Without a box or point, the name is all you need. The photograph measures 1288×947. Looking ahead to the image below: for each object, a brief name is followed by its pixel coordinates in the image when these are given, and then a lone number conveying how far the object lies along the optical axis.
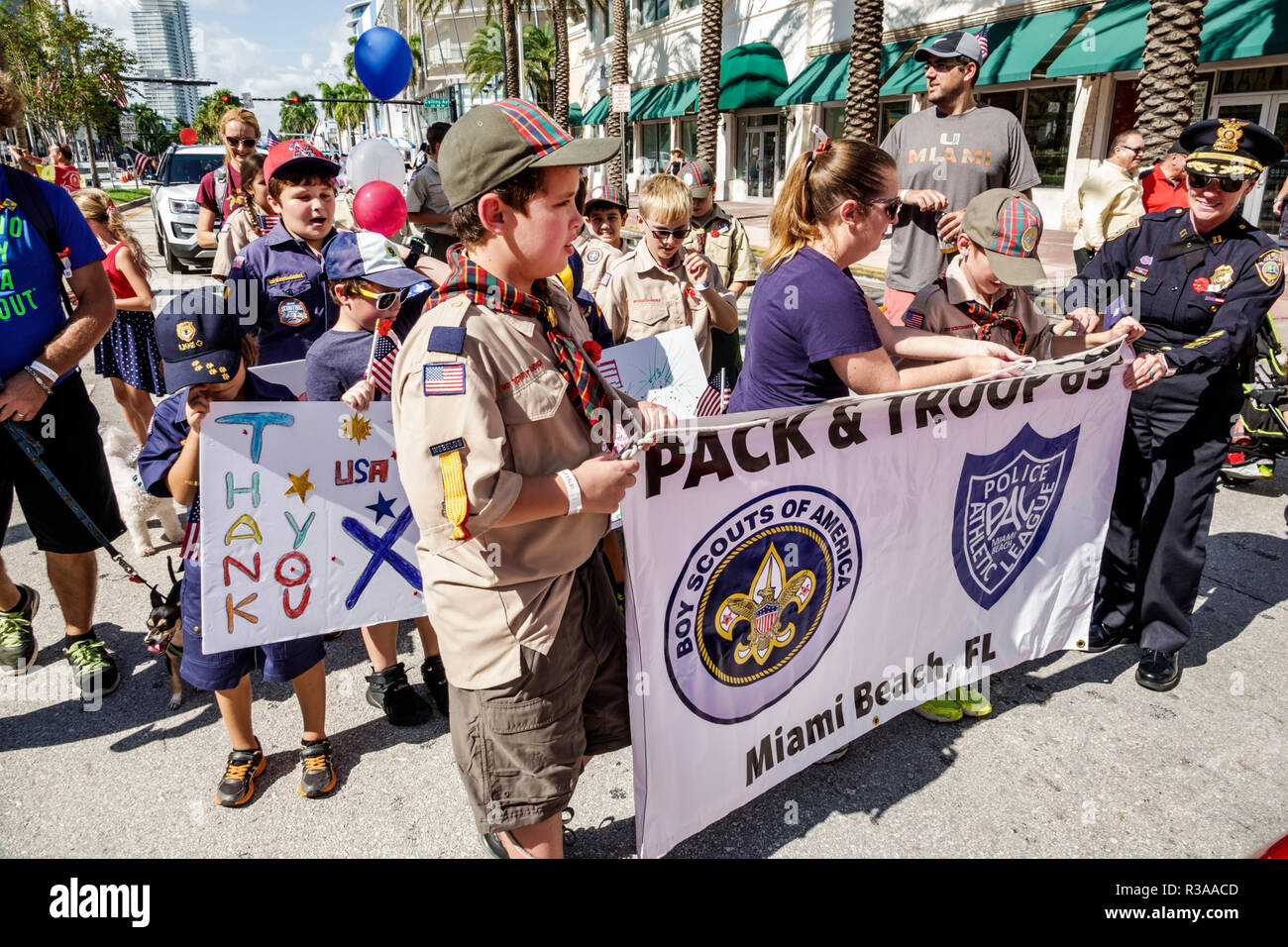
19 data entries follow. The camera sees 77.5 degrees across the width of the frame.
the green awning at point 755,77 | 25.66
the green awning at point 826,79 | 21.66
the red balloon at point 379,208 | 5.08
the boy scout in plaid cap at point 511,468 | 1.63
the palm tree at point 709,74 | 19.36
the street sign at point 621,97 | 17.52
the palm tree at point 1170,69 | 9.11
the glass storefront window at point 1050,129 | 18.48
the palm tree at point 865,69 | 13.45
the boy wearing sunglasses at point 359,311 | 2.98
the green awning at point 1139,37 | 13.15
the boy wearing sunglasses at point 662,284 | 4.47
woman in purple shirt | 2.41
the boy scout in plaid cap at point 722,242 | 5.67
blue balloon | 8.84
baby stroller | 5.45
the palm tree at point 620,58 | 23.89
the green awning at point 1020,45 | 16.89
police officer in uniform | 3.17
